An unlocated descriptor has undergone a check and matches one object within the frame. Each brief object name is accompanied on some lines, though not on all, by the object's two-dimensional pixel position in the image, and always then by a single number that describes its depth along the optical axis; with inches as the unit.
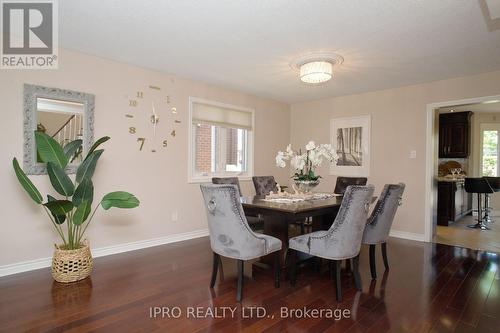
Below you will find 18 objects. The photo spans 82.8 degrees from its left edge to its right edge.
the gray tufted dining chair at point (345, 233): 92.7
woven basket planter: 105.9
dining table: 102.9
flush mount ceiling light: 128.1
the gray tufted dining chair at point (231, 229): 91.3
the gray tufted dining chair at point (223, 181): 147.8
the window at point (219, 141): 178.1
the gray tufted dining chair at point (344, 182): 163.0
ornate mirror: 117.6
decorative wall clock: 149.9
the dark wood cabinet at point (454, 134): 247.3
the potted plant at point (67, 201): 104.7
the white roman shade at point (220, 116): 178.1
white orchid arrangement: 130.5
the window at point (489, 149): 275.3
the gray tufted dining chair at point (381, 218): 111.4
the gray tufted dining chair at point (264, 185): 160.9
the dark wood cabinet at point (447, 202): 215.6
